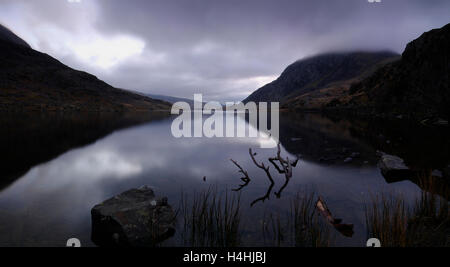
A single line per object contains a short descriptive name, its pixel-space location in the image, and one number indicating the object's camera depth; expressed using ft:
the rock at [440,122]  132.57
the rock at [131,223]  23.98
